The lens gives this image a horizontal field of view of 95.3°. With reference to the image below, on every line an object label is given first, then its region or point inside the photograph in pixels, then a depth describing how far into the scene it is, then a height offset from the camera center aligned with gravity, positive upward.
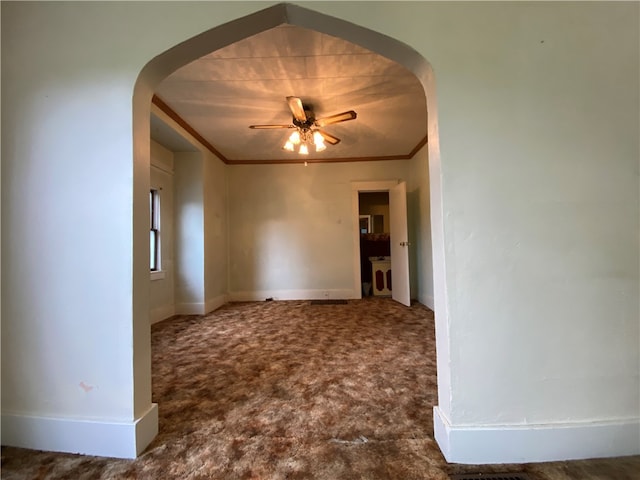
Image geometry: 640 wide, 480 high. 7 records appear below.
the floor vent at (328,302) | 4.90 -0.98
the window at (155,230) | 4.00 +0.27
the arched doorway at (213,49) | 1.37 +0.63
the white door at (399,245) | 4.70 -0.03
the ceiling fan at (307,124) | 2.90 +1.32
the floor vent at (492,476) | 1.18 -0.96
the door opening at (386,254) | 4.75 -0.20
